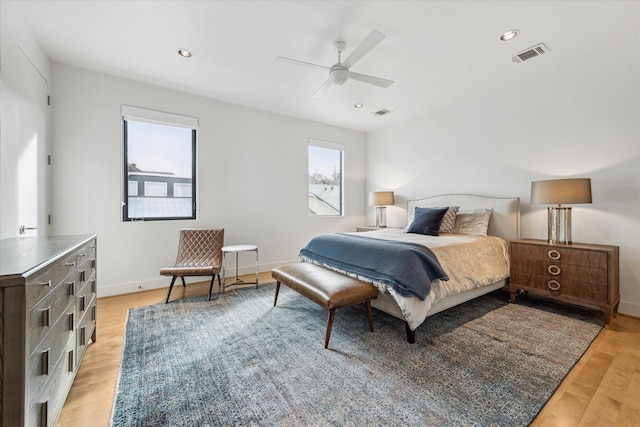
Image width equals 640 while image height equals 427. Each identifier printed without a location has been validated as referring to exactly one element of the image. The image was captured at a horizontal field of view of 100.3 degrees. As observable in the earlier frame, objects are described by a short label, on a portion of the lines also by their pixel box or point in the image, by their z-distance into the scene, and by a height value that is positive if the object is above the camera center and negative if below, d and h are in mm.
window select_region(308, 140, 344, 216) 5117 +677
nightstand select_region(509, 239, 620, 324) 2477 -604
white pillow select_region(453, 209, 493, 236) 3548 -128
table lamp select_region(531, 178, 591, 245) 2674 +153
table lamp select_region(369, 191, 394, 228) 4918 +250
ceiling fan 2382 +1366
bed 2216 -514
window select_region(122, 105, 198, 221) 3471 +639
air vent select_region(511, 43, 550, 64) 2658 +1644
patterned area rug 1452 -1074
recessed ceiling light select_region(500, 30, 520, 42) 2410 +1629
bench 2098 -642
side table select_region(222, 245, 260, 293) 3470 -497
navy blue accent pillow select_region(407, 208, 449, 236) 3539 -128
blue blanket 2191 -461
